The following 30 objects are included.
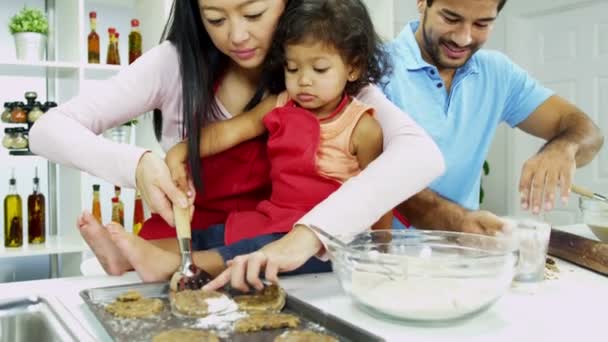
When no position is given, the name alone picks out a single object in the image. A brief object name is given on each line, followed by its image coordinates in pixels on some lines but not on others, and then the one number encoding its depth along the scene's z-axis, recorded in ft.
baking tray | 2.13
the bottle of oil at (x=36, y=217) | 8.75
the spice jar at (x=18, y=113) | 8.33
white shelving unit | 8.57
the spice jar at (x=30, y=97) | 8.29
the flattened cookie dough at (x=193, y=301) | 2.39
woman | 3.06
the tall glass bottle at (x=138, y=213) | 9.25
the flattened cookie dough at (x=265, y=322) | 2.24
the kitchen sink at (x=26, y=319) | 2.51
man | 5.20
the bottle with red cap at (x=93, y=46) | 9.03
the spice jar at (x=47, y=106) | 8.52
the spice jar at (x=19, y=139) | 8.52
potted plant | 8.32
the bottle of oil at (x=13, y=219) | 8.52
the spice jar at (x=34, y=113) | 8.30
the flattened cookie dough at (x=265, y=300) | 2.49
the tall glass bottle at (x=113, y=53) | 9.14
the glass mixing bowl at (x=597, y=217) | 4.13
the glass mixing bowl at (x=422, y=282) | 2.32
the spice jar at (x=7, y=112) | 8.36
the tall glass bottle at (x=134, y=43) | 9.41
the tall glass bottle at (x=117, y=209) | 9.09
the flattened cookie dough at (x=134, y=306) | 2.34
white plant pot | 8.33
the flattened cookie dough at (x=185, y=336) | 2.08
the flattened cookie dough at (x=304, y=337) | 2.10
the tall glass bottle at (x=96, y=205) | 8.86
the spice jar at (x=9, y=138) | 8.48
